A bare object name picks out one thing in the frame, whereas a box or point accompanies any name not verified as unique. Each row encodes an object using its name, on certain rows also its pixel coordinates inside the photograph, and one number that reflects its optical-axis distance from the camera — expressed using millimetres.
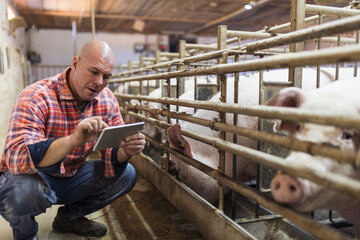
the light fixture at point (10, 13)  7923
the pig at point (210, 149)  2670
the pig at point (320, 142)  1374
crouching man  2010
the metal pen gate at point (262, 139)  1214
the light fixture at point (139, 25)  12167
